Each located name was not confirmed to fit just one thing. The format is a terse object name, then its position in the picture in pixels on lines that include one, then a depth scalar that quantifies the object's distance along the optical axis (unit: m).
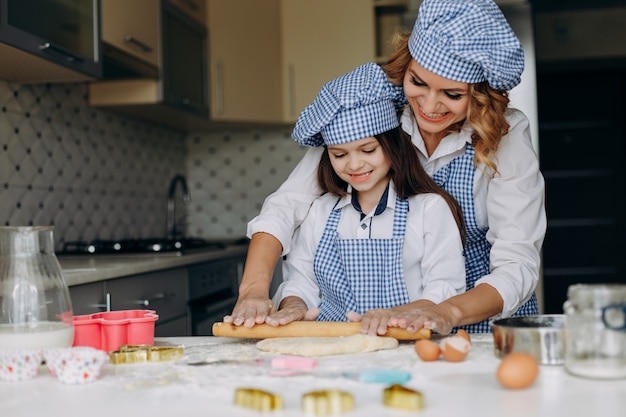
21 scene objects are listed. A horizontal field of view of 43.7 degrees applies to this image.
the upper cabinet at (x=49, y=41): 2.07
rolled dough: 1.18
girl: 1.63
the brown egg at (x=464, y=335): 1.22
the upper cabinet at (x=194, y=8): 3.37
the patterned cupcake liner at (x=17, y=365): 1.06
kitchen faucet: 3.82
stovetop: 2.86
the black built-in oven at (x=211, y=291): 2.82
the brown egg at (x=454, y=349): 1.09
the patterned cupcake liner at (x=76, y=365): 1.02
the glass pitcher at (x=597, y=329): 0.93
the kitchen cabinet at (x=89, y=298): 2.02
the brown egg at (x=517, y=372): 0.92
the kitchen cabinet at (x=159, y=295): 2.26
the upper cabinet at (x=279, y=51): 3.73
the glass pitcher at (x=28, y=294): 1.10
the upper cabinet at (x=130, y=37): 2.69
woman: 1.52
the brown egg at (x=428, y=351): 1.11
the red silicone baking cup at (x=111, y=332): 1.27
